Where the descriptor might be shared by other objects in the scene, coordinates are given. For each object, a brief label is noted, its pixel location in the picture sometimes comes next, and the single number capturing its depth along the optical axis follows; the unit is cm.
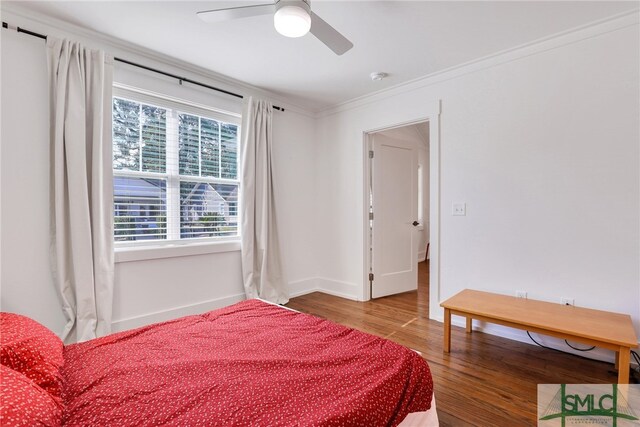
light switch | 305
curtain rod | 224
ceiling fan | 168
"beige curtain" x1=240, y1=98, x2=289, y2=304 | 356
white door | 404
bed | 103
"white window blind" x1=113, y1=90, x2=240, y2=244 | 281
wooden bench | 186
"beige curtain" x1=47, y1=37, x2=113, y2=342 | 236
